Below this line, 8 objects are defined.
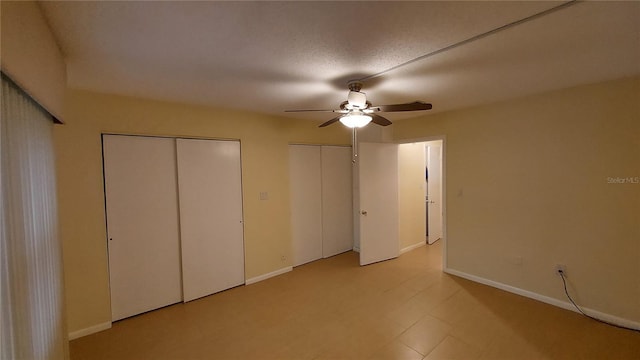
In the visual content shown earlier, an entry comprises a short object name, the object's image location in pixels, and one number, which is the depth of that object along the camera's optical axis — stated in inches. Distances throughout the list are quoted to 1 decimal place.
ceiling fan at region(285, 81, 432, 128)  82.0
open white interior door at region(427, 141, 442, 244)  199.0
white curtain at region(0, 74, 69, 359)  42.6
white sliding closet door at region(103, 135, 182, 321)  102.7
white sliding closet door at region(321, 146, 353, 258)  171.9
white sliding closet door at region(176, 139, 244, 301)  119.0
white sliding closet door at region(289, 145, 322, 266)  157.9
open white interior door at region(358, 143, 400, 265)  156.7
